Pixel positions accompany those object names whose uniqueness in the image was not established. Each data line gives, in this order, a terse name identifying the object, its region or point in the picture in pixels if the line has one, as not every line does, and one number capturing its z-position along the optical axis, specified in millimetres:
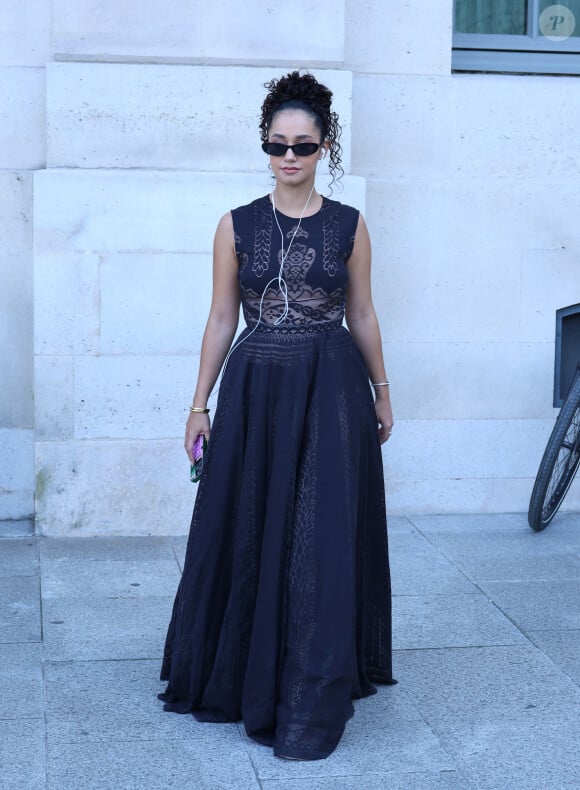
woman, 3930
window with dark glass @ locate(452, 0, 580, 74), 6988
